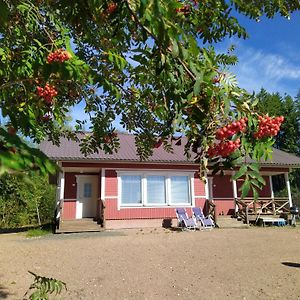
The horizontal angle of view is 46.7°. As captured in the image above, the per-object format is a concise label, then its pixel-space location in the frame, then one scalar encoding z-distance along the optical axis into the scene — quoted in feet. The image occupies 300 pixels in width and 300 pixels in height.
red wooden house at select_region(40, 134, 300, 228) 56.95
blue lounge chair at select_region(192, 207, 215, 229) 55.81
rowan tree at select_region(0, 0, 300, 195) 6.74
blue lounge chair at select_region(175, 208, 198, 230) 54.03
